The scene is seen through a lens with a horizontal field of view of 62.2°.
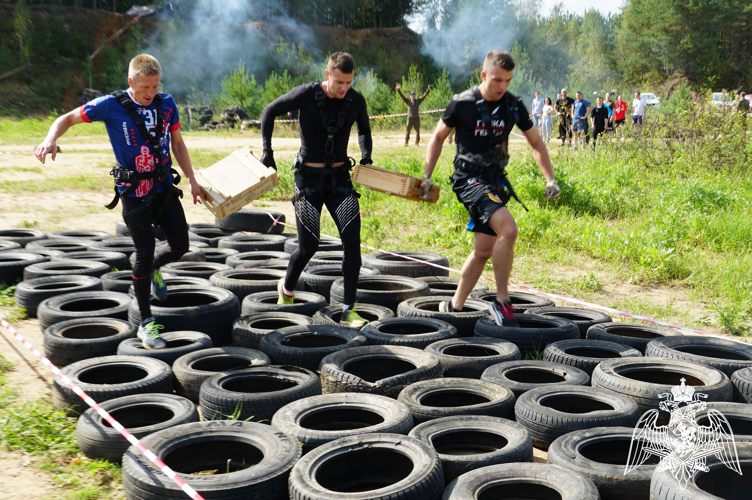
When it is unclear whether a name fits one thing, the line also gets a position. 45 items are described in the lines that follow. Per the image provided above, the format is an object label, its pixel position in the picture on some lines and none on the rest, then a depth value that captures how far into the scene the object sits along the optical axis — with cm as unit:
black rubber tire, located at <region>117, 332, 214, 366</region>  466
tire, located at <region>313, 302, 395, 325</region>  555
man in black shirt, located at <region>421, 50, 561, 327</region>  505
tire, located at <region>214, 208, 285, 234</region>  966
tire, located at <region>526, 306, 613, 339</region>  562
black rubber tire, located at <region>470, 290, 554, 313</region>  614
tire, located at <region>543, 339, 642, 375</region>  459
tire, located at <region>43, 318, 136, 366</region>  484
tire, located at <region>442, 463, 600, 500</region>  294
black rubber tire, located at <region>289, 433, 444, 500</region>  294
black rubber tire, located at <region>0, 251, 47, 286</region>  705
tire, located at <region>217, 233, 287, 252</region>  834
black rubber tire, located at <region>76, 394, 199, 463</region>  351
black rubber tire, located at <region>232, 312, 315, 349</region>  516
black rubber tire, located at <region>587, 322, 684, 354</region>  523
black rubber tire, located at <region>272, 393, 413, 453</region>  351
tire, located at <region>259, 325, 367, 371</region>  468
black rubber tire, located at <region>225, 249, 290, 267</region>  746
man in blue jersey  462
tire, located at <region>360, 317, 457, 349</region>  500
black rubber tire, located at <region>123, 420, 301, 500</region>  292
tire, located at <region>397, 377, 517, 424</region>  381
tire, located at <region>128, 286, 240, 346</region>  525
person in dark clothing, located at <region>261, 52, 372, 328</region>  523
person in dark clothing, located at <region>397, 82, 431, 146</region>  2431
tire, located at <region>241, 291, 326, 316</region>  571
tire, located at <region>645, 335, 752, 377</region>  471
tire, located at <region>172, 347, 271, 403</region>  430
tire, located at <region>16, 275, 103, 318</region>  616
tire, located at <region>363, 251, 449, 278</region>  721
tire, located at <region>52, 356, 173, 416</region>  402
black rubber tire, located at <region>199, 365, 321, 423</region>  385
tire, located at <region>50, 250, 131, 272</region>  732
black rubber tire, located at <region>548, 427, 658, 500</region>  306
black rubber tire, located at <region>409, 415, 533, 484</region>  340
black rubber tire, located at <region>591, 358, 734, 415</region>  400
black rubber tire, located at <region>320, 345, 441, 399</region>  420
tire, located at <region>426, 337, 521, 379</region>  463
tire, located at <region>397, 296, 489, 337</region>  557
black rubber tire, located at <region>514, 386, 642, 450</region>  369
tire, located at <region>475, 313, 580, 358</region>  514
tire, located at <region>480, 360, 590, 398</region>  426
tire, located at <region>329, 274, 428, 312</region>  611
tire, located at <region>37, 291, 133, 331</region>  546
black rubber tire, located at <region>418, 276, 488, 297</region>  646
